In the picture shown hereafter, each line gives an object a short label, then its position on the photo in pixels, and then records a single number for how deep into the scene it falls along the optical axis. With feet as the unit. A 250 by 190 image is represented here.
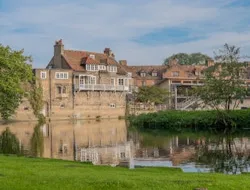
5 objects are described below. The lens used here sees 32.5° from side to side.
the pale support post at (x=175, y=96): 257.79
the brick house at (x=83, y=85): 241.35
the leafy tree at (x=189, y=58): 447.01
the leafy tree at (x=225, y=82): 142.92
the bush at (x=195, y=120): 142.31
